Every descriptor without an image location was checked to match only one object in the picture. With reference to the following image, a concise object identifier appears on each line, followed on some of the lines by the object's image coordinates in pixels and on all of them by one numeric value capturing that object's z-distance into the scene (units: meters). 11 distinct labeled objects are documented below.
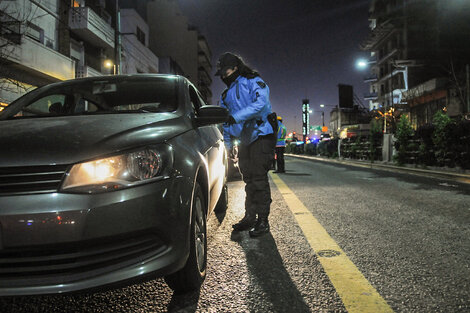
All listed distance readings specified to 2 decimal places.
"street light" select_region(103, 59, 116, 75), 22.59
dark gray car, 1.58
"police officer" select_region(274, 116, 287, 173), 9.96
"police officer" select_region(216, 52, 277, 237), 3.66
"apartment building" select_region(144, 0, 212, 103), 53.16
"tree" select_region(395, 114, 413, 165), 14.28
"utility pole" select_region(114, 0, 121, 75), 16.03
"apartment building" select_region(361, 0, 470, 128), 41.38
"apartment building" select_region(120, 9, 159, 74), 26.94
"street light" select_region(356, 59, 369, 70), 38.56
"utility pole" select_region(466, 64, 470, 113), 27.62
